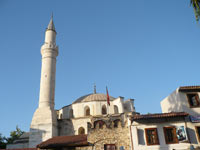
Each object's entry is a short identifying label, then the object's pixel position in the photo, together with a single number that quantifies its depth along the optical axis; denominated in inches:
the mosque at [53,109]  845.8
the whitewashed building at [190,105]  506.0
